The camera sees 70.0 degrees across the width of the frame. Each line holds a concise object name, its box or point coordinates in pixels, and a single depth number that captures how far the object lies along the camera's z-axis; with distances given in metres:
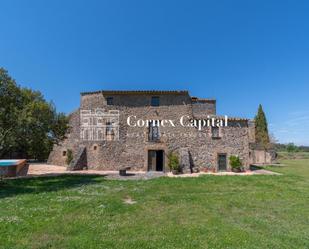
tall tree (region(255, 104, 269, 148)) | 35.94
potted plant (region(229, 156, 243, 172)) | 18.72
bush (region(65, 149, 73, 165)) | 22.88
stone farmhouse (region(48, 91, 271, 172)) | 19.28
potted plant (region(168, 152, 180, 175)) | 17.99
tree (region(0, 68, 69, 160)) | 12.65
